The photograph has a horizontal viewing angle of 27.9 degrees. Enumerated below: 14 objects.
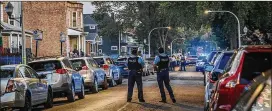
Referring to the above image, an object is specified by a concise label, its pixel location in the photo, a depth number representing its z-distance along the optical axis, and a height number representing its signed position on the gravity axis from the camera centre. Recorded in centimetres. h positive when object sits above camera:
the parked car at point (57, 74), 1859 -77
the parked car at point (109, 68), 2816 -89
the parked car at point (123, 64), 3644 -84
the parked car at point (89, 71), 2336 -88
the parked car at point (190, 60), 7716 -118
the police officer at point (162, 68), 1727 -52
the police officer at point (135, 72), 1756 -66
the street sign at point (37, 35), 2642 +78
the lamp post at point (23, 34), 2453 +75
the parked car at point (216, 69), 1219 -42
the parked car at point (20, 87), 1343 -94
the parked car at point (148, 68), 4622 -142
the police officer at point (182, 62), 5866 -111
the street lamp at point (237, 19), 3928 +238
